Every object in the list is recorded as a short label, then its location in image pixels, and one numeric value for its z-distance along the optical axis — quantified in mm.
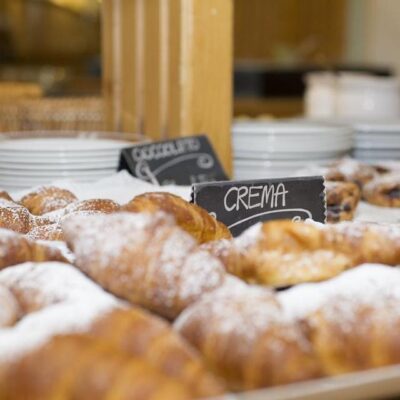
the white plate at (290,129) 2021
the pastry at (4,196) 1431
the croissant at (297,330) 736
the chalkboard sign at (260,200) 1236
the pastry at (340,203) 1634
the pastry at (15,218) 1218
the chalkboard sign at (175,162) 1710
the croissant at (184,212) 1100
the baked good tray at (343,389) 680
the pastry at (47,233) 1172
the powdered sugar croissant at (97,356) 663
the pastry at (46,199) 1432
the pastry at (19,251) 947
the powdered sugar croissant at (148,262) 859
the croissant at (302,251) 939
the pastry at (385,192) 1817
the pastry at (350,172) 1849
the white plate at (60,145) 1774
